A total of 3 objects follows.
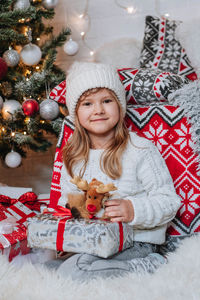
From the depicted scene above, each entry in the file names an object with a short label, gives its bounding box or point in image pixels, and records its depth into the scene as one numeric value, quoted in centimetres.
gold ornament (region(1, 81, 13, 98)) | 167
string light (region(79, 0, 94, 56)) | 214
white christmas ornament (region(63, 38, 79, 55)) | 176
